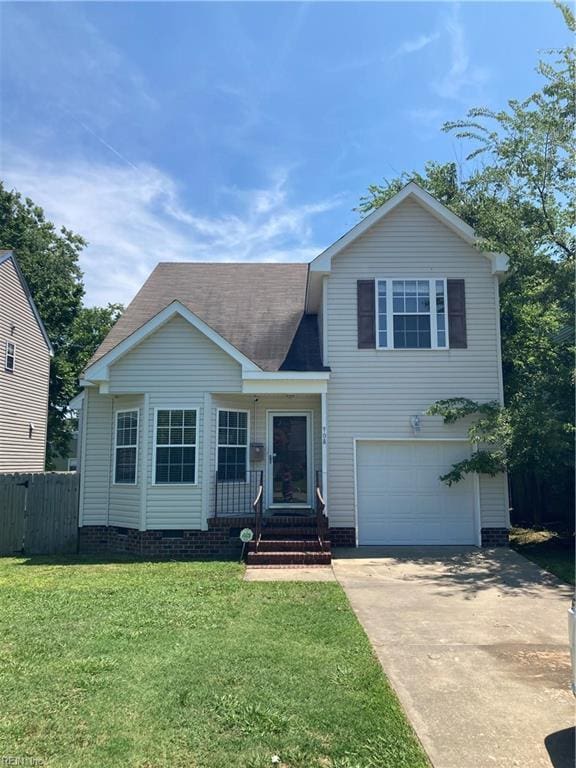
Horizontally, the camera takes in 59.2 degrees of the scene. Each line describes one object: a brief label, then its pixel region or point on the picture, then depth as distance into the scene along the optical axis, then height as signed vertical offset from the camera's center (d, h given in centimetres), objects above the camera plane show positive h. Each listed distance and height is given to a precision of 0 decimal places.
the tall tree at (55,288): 2739 +868
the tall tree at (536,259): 958 +391
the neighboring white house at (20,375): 1688 +254
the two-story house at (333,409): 1016 +79
